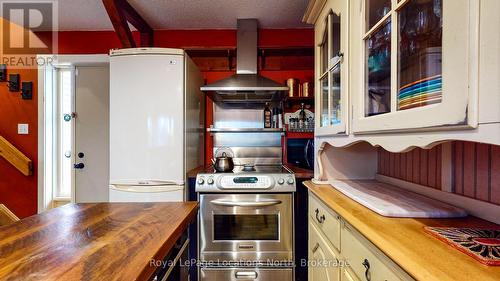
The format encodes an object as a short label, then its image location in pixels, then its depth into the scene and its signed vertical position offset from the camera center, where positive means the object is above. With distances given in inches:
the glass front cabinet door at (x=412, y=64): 23.2 +8.9
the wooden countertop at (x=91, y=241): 26.5 -13.5
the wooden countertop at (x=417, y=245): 23.2 -11.9
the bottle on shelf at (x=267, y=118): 112.7 +8.3
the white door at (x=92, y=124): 114.7 +5.7
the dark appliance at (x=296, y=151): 109.7 -5.8
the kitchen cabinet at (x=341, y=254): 31.5 -18.1
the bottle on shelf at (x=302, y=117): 110.7 +8.7
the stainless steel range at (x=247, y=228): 82.0 -28.6
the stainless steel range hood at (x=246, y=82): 91.7 +20.1
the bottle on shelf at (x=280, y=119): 111.3 +7.8
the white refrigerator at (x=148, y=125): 84.4 +3.9
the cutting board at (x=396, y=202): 39.2 -11.0
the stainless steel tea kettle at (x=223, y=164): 90.5 -9.4
